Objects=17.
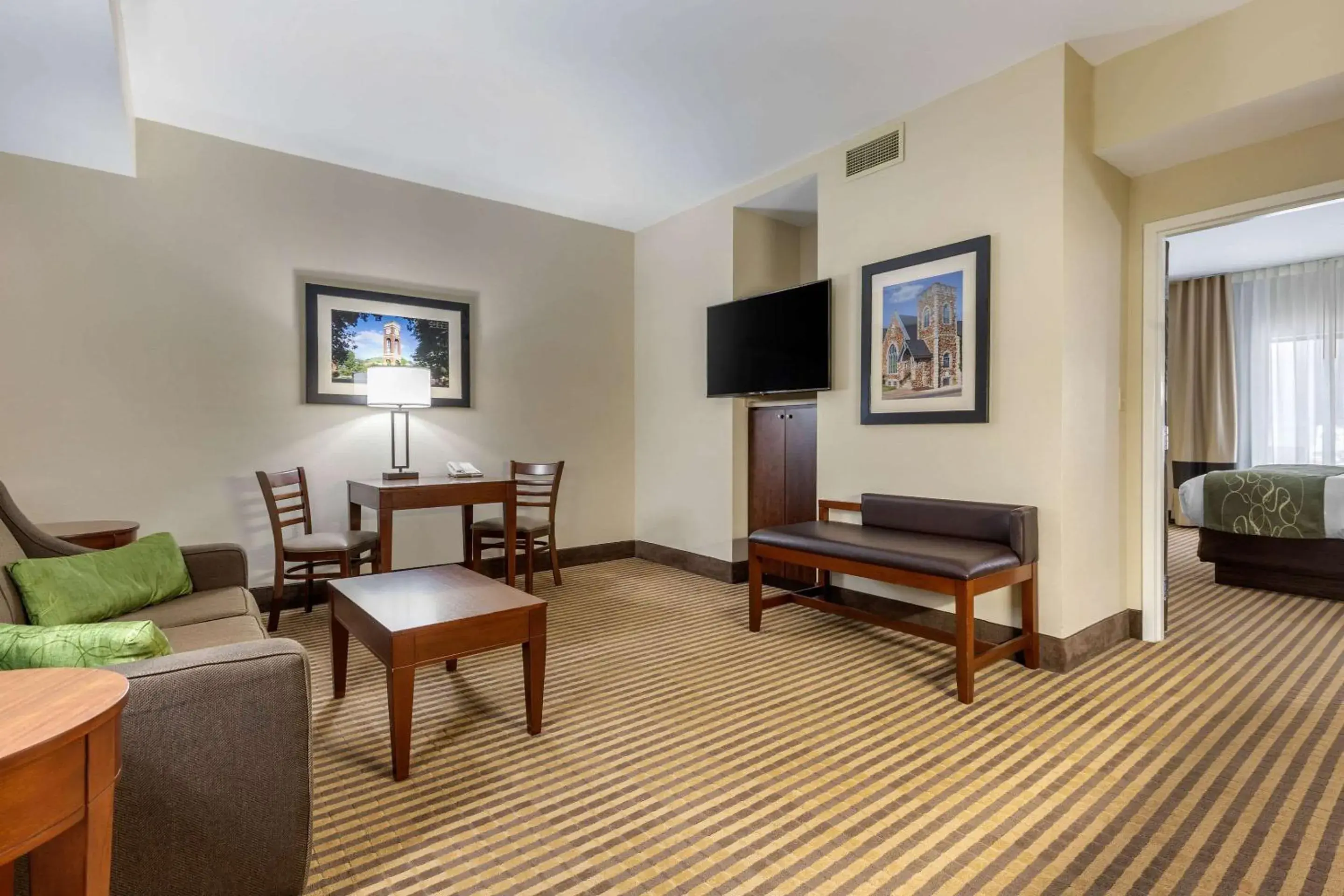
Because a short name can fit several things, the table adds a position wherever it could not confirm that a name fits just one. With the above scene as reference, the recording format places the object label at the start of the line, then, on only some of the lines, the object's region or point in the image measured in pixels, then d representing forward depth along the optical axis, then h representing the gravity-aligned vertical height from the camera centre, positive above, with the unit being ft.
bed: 13.43 -1.82
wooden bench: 8.47 -1.56
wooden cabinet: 13.64 -0.49
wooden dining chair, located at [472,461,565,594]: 13.94 -1.66
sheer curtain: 20.22 +2.63
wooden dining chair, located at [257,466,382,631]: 11.40 -1.73
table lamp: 12.58 +1.19
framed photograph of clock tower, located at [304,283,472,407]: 13.14 +2.31
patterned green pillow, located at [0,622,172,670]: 4.07 -1.29
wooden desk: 11.40 -0.91
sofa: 4.05 -2.17
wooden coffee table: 6.56 -1.92
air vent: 11.38 +5.30
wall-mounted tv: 12.75 +2.19
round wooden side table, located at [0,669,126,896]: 2.60 -1.39
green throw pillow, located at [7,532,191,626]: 6.31 -1.45
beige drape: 22.21 +2.23
